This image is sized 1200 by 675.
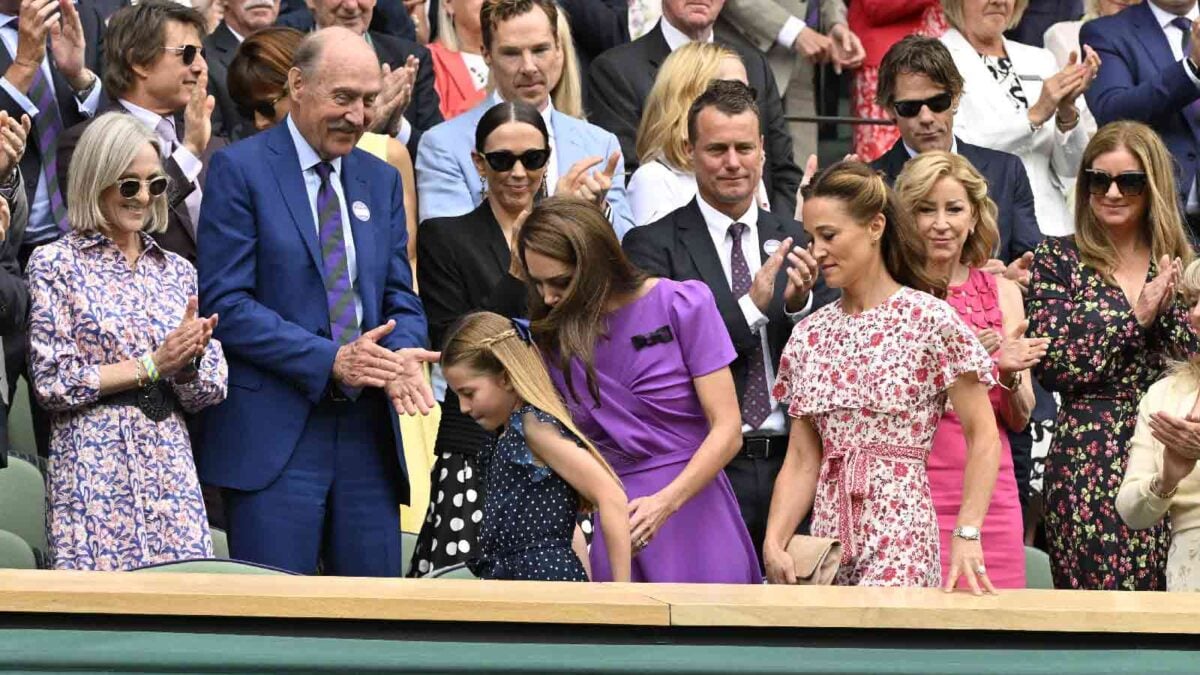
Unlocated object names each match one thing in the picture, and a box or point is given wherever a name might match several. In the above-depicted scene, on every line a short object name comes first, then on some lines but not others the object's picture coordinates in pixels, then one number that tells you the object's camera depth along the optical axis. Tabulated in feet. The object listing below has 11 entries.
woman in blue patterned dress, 36.81
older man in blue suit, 36.99
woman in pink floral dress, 33.96
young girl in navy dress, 32.83
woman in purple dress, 34.14
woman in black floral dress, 40.37
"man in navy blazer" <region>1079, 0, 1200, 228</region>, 53.98
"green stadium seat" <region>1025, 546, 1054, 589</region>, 38.93
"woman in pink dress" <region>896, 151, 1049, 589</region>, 39.32
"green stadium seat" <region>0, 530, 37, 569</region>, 34.55
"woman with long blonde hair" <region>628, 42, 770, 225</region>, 46.03
